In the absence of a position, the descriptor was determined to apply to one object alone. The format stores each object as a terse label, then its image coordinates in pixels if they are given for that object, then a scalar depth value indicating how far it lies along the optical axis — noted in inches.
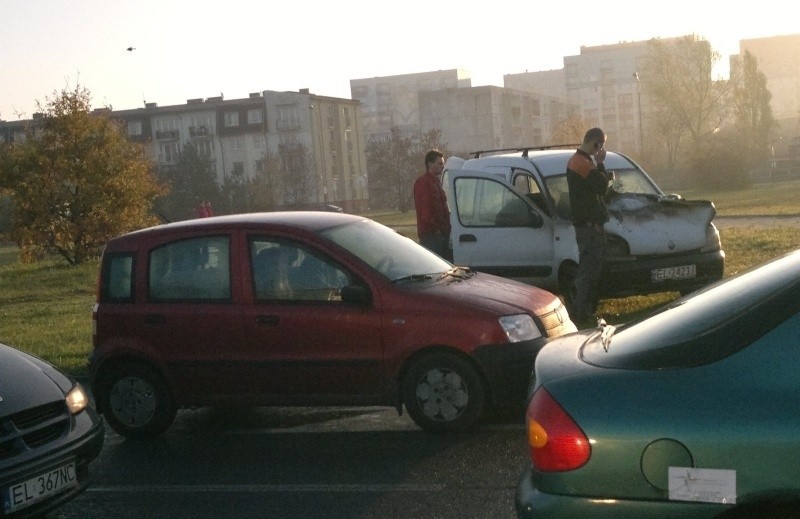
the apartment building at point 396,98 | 7012.8
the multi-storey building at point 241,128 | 4394.7
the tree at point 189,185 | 3351.4
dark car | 237.1
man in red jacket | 526.6
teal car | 144.6
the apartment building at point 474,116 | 4763.8
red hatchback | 322.0
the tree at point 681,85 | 3570.4
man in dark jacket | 473.7
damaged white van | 532.4
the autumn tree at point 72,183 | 1424.7
